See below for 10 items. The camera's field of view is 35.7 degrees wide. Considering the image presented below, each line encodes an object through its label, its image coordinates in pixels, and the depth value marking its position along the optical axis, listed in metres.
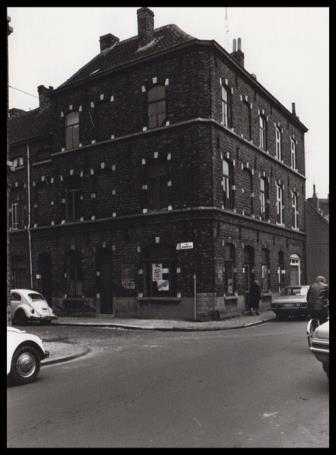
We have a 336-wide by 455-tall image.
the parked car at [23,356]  9.56
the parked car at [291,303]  21.55
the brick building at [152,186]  22.05
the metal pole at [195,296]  21.27
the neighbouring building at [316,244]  41.72
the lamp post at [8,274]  12.81
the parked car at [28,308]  22.59
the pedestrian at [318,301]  12.35
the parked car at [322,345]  8.23
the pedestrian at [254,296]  24.02
